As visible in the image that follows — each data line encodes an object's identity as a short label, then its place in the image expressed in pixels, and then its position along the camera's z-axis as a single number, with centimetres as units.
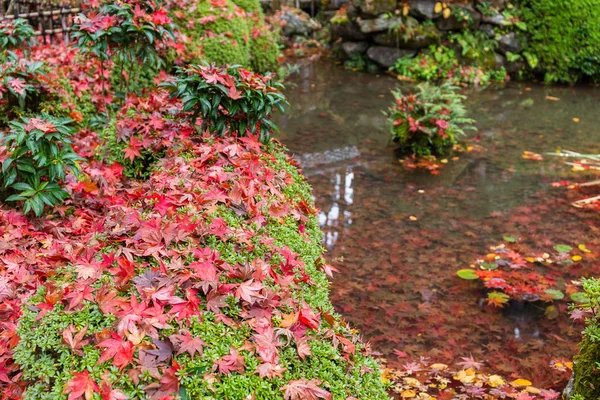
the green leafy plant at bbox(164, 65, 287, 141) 387
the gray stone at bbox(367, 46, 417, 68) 1215
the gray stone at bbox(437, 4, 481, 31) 1189
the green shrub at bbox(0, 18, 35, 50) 534
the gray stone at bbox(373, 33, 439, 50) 1194
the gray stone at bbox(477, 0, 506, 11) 1208
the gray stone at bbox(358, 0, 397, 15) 1180
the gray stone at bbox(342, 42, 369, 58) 1255
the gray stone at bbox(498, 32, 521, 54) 1200
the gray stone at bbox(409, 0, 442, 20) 1183
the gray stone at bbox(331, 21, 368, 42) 1242
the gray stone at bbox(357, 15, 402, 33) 1180
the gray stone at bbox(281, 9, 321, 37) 1501
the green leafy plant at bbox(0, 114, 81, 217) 351
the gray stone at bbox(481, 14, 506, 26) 1199
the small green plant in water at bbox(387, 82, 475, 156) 717
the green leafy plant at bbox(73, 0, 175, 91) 468
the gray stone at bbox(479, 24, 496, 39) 1205
